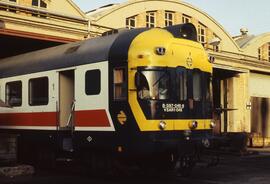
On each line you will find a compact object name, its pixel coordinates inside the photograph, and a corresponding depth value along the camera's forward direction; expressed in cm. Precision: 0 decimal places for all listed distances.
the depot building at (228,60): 2736
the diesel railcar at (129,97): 1096
